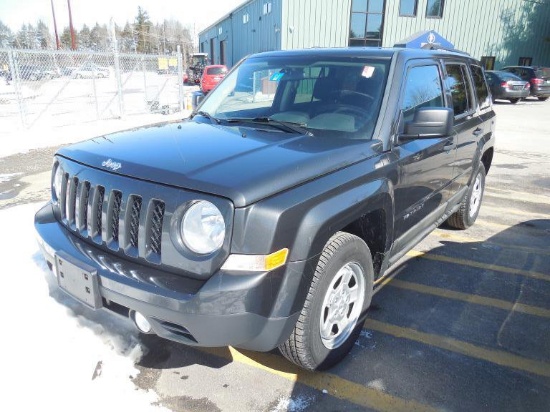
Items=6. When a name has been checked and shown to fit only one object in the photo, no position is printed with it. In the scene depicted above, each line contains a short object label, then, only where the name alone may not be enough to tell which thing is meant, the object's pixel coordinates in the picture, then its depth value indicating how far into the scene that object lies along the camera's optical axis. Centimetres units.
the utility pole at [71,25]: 3536
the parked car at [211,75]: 2295
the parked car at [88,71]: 1290
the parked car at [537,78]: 2178
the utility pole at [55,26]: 4028
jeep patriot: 201
